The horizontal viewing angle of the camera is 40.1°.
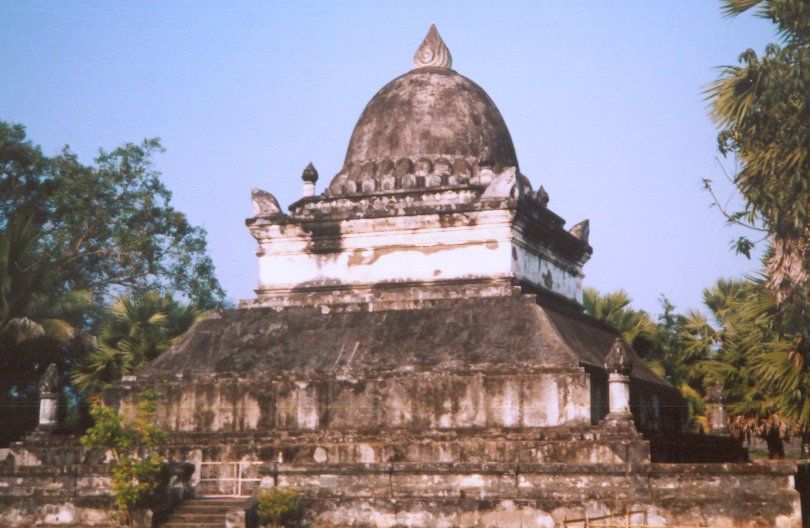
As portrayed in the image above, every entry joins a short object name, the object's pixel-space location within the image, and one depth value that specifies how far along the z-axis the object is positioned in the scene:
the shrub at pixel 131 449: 18.25
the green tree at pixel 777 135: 19.69
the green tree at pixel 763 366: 20.97
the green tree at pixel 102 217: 41.16
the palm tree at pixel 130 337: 28.27
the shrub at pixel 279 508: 17.42
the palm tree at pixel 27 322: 28.91
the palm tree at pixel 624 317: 29.67
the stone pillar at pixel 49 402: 21.53
